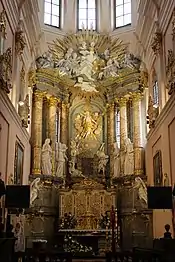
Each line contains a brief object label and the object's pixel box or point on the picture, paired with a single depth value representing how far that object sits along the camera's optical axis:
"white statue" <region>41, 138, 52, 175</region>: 15.09
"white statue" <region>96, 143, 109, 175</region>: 15.75
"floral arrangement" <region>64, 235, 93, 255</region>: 12.68
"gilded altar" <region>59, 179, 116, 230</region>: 14.46
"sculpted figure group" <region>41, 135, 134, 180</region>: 15.19
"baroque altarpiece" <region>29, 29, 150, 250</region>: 14.69
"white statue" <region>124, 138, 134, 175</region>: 15.18
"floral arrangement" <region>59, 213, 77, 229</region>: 14.23
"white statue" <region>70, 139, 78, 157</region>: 15.87
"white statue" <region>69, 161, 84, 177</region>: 15.60
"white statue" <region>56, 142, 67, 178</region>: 15.45
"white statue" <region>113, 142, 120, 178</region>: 15.56
